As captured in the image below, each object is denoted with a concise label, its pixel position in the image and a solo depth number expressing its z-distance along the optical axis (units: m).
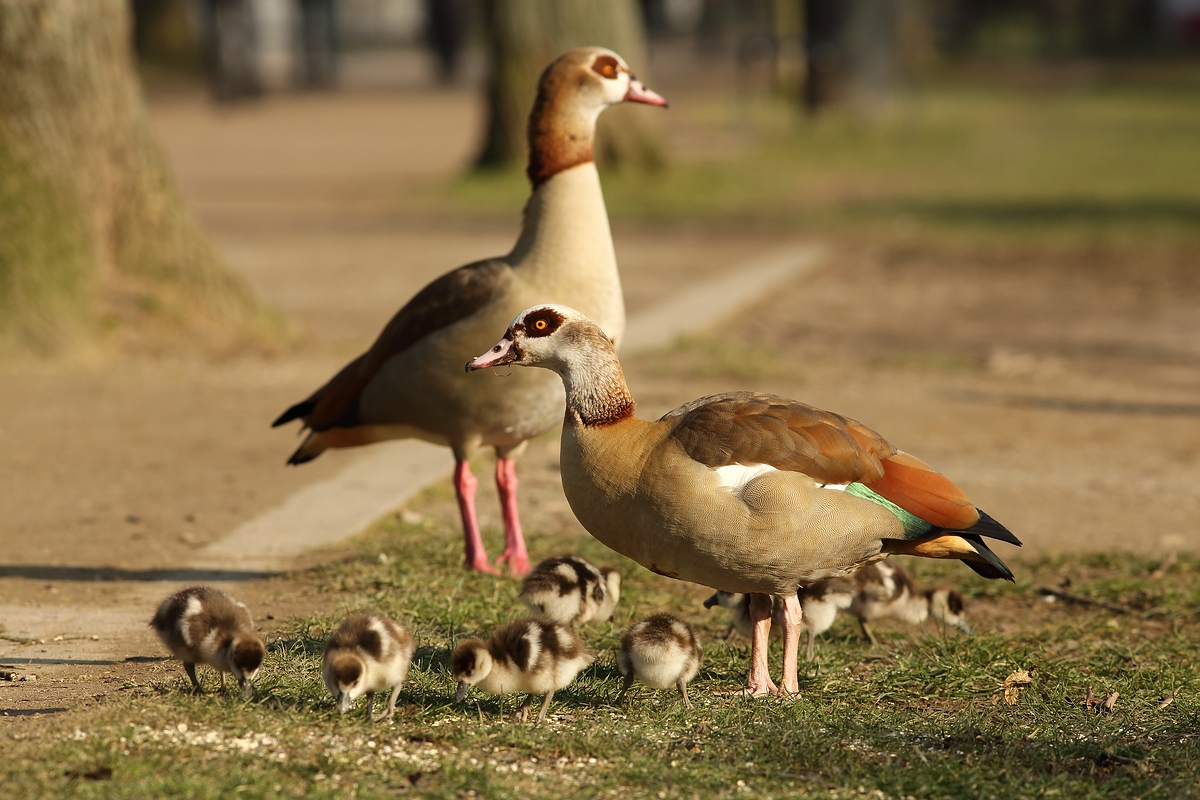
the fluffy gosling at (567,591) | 11.07
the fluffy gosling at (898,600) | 11.74
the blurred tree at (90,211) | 20.73
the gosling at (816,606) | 11.32
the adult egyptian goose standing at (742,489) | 9.58
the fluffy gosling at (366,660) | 8.90
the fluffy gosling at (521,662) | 9.25
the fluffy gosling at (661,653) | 9.53
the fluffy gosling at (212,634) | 9.25
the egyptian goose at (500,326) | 12.87
